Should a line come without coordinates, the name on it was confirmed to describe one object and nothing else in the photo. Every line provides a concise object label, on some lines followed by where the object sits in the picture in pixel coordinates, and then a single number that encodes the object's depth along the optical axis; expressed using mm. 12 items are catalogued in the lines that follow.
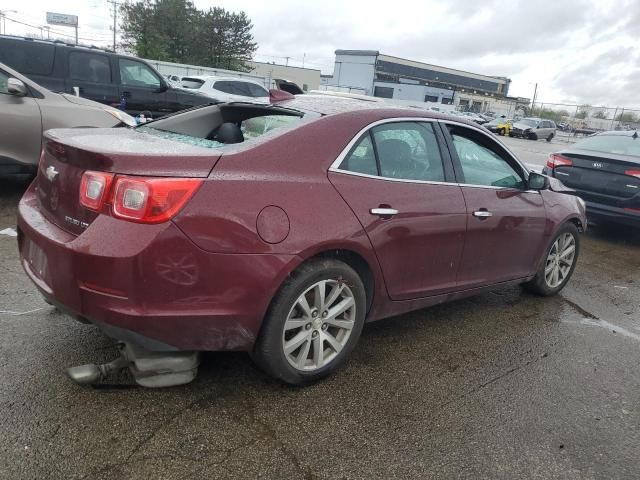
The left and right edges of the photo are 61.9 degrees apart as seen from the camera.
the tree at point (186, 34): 53250
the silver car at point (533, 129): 39250
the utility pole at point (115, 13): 61334
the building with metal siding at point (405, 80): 82438
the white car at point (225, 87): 15309
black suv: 8578
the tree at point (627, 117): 40288
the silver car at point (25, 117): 5867
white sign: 69688
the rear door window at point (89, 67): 9109
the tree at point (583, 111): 40875
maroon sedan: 2359
